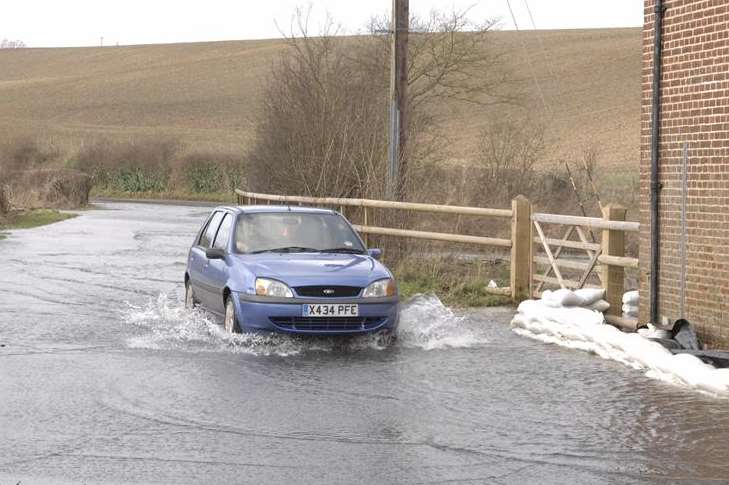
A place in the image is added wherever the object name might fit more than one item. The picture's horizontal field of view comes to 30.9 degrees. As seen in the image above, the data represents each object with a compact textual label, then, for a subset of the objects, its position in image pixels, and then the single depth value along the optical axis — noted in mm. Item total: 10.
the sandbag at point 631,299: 15648
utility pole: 22281
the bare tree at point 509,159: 33719
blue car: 12703
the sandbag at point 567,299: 15039
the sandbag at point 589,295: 15109
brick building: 13047
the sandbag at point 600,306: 15188
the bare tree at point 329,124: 24812
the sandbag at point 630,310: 15516
